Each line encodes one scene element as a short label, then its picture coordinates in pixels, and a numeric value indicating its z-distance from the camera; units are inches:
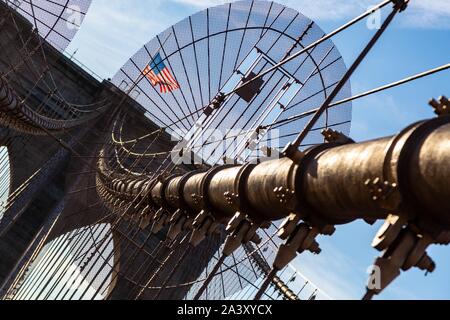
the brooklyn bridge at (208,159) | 179.3
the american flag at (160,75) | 1138.0
